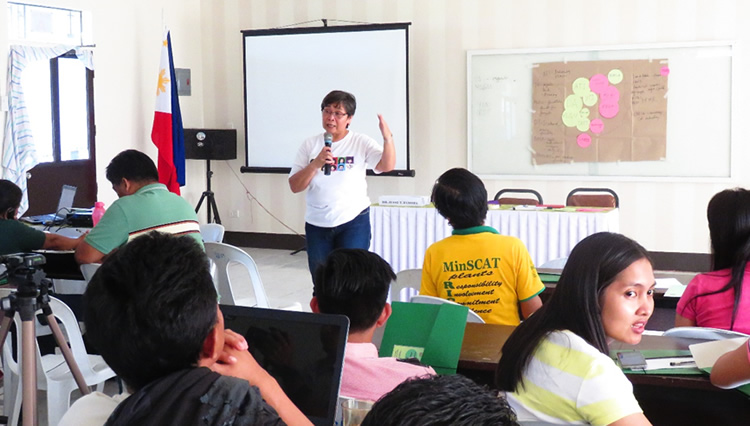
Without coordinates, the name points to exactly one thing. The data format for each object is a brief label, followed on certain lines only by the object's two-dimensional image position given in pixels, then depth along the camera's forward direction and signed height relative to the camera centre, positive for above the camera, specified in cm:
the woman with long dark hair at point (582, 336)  162 -40
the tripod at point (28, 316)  258 -53
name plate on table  534 -37
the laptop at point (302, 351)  162 -41
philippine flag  752 +15
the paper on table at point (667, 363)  211 -56
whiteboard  655 +22
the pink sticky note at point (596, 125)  684 +12
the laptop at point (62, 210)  472 -36
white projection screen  735 +55
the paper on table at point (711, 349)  211 -54
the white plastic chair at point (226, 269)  384 -59
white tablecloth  509 -54
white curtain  636 +12
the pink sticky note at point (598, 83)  680 +46
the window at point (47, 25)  649 +97
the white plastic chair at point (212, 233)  479 -50
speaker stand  806 -52
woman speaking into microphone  475 -21
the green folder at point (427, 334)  214 -49
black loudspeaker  794 +1
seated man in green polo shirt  362 -29
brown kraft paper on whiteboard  670 +24
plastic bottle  456 -36
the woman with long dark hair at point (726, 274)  257 -42
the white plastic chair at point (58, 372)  305 -84
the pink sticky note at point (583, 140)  690 +0
